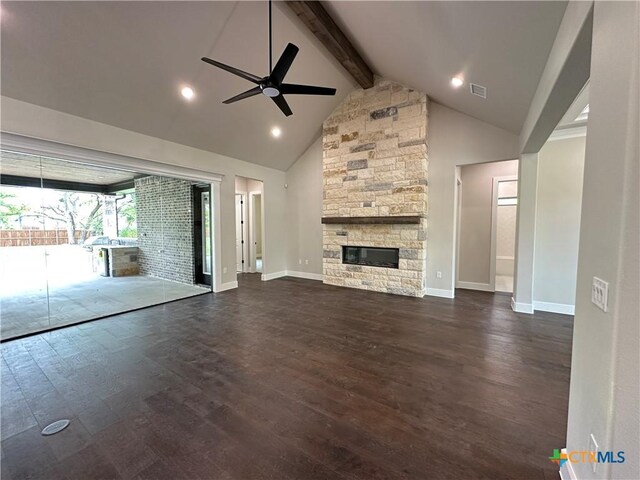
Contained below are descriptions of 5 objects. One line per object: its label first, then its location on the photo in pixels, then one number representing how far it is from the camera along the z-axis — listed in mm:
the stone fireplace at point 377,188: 5043
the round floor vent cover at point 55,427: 1788
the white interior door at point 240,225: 7820
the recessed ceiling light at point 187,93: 3920
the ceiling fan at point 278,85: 2705
